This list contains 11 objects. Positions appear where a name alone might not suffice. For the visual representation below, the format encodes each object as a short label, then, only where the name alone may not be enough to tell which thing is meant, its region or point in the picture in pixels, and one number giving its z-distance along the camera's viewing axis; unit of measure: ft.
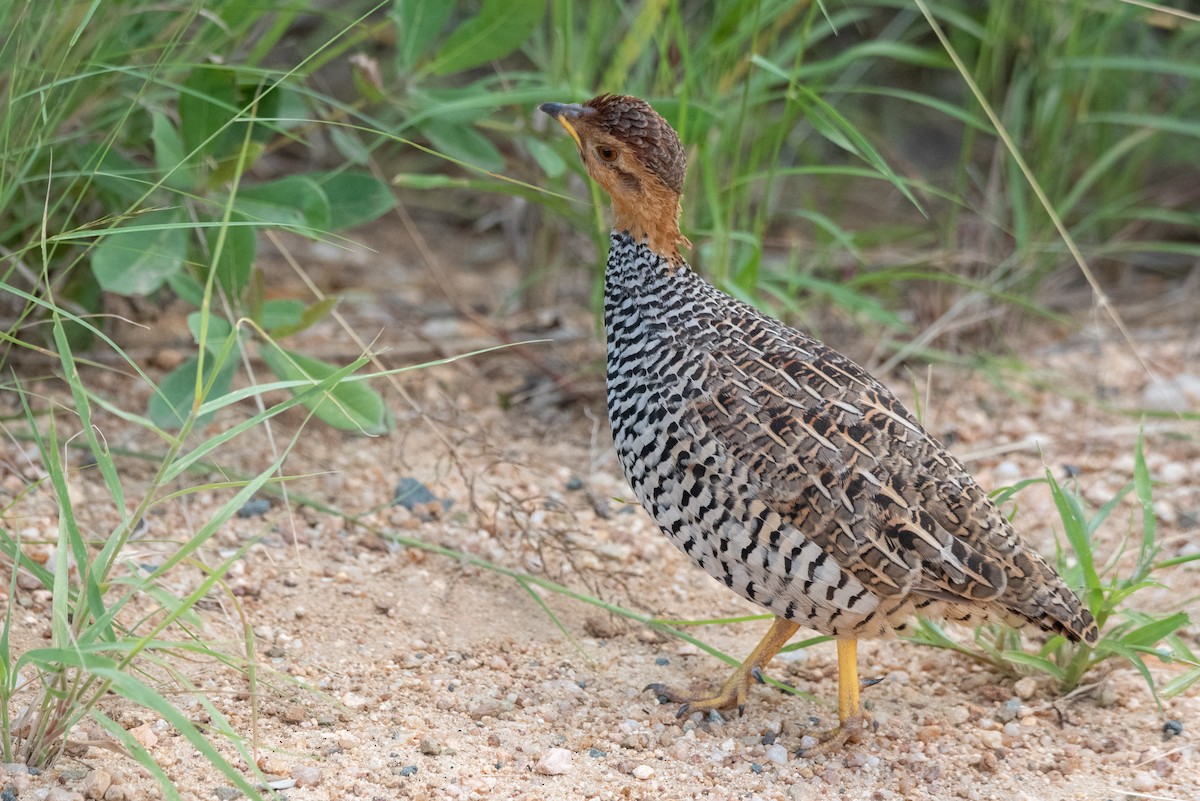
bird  20.61
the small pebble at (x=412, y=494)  28.89
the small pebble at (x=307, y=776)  18.94
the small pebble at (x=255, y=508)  27.55
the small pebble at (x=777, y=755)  21.63
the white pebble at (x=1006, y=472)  31.73
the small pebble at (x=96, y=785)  17.58
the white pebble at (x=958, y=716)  23.13
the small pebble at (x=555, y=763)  20.26
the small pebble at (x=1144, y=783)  20.85
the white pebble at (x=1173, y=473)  32.02
